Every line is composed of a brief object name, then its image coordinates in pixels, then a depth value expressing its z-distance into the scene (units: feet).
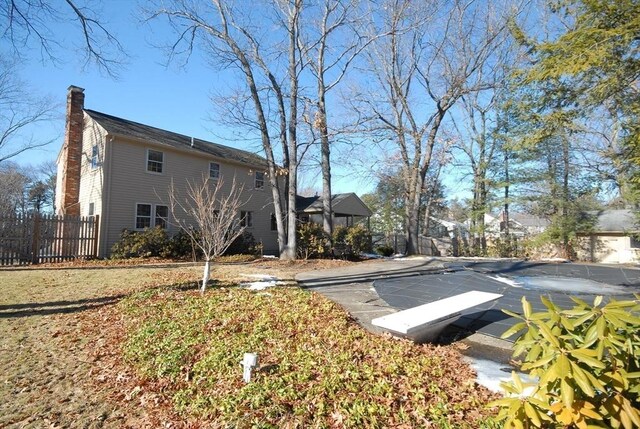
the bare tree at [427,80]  58.08
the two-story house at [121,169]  47.24
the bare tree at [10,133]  67.33
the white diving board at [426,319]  13.16
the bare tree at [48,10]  17.17
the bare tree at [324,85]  46.11
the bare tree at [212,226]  21.25
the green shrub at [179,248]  46.03
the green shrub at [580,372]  4.01
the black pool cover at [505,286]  17.75
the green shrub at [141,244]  44.14
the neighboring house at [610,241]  61.93
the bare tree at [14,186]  110.72
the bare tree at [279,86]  44.47
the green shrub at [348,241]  50.16
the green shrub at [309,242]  46.50
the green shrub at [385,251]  68.33
